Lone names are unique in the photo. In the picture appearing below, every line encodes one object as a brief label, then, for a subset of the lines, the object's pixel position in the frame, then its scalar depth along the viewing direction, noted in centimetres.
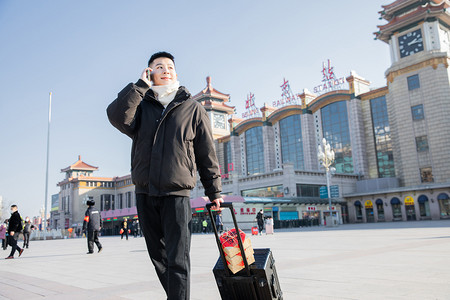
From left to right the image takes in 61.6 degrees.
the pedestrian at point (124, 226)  2731
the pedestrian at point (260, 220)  2297
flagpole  3550
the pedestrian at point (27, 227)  1925
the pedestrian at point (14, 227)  1214
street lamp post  3516
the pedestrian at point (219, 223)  2215
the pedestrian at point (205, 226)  3252
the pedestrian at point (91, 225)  1253
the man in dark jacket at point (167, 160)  279
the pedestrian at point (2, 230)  2086
